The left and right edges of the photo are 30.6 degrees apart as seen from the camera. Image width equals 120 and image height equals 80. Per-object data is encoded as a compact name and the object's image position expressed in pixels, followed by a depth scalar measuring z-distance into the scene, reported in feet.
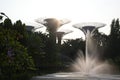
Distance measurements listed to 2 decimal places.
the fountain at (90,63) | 103.79
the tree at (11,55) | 38.89
